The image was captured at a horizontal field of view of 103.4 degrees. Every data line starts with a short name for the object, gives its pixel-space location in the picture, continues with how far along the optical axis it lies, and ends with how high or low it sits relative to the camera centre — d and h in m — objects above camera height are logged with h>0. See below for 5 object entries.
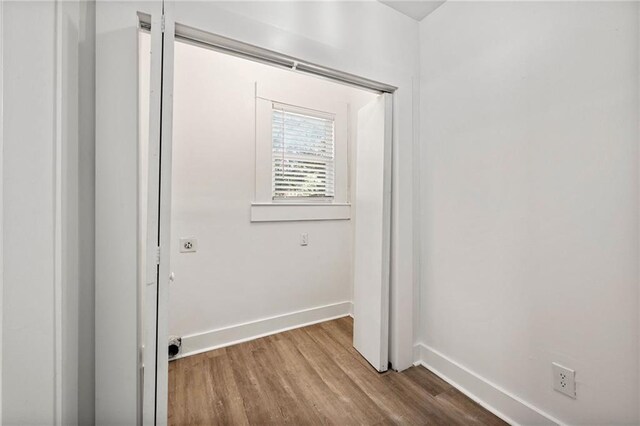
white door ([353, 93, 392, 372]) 1.78 -0.13
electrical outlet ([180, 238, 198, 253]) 1.94 -0.25
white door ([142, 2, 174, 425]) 0.88 -0.06
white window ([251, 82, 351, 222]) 2.25 +0.57
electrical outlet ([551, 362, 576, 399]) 1.14 -0.76
